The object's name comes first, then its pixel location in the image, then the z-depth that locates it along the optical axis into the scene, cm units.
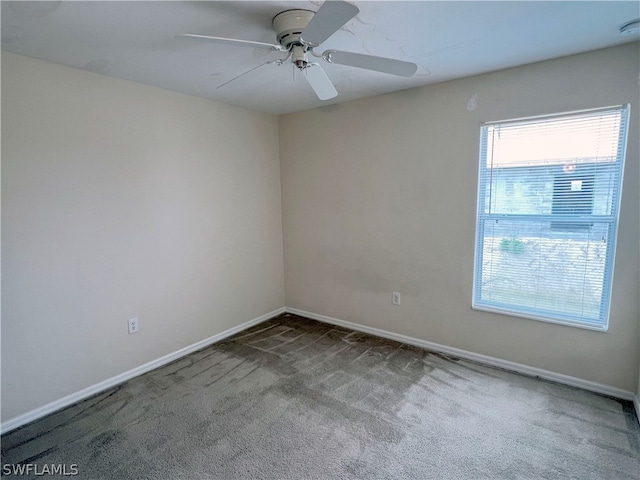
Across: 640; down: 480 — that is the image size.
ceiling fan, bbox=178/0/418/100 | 138
